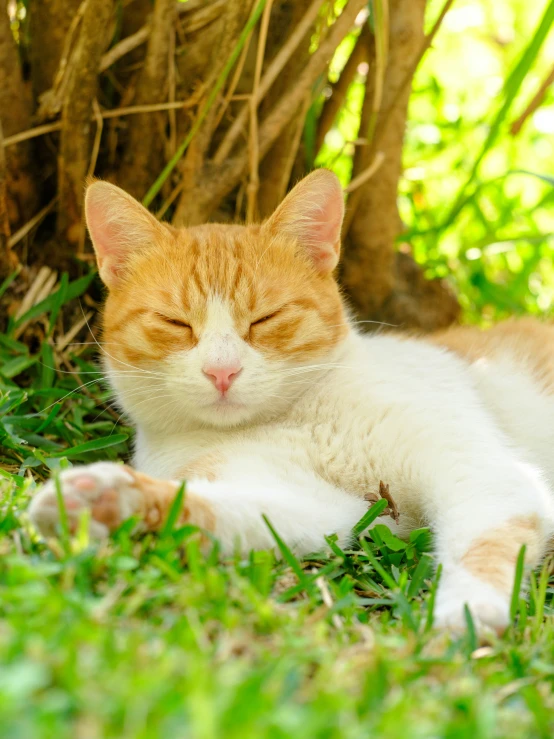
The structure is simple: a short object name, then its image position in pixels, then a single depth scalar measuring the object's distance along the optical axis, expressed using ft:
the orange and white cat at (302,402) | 6.01
